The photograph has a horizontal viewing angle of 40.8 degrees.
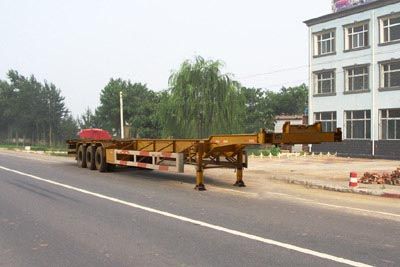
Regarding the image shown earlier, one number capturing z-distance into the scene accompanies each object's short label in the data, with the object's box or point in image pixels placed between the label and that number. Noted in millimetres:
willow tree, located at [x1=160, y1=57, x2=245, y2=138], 41812
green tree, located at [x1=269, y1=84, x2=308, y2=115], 89750
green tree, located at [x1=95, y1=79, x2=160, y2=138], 67812
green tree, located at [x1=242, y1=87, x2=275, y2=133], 75938
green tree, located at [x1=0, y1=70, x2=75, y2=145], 81750
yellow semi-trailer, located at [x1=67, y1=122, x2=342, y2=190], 14320
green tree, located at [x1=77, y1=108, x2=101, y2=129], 81312
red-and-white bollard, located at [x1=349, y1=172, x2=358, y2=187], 16016
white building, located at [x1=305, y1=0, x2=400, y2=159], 36125
